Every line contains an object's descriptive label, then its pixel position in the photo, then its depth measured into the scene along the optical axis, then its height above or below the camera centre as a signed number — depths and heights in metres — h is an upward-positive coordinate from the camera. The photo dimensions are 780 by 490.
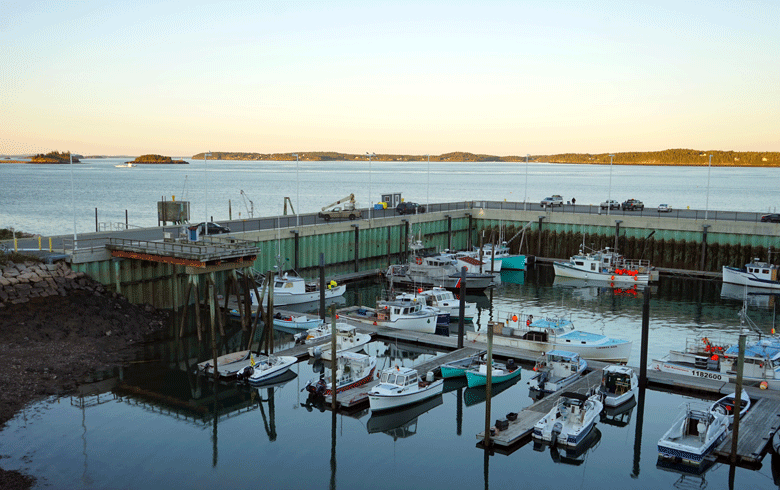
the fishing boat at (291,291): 52.47 -10.18
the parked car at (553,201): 84.38 -4.51
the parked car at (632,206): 83.12 -4.59
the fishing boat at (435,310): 47.12 -10.21
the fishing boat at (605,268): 66.00 -10.07
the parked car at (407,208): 78.81 -5.23
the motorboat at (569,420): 28.52 -11.03
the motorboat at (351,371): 34.44 -11.04
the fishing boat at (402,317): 45.16 -10.34
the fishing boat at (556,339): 39.50 -10.30
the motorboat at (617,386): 33.19 -10.94
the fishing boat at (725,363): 34.72 -10.30
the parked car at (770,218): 69.47 -4.81
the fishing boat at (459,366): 36.97 -11.14
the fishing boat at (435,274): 61.62 -10.21
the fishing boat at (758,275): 61.97 -9.62
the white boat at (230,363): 36.44 -11.31
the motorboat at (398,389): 32.19 -11.00
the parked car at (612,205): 82.25 -4.54
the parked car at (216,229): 56.32 -5.86
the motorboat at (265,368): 35.59 -11.11
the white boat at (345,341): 40.04 -10.95
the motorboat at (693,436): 26.89 -11.01
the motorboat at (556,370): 34.41 -10.79
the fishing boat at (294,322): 46.12 -11.05
